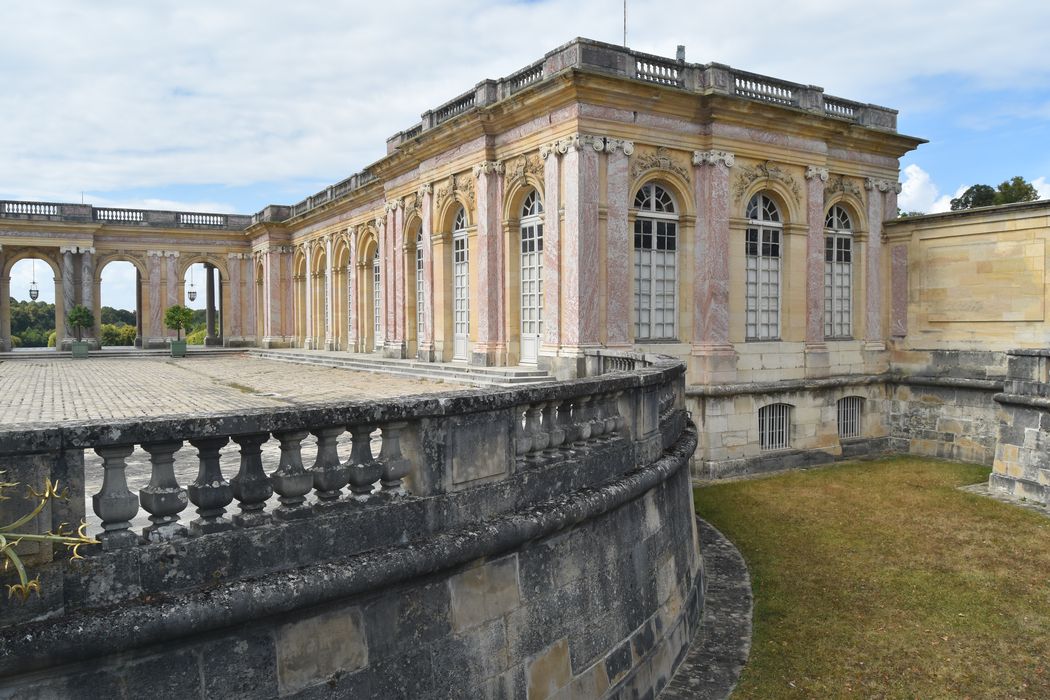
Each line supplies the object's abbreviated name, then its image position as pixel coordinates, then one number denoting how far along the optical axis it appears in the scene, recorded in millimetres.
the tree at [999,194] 33969
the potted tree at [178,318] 33125
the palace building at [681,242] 14414
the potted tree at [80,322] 30391
